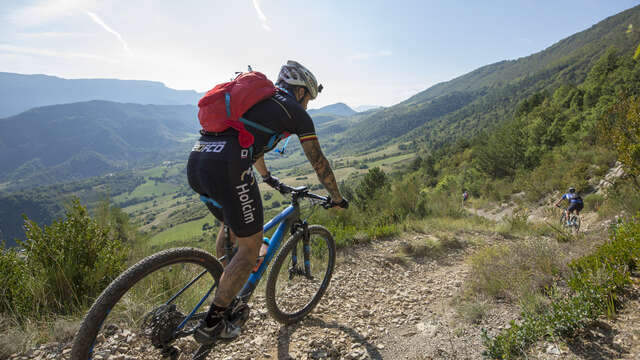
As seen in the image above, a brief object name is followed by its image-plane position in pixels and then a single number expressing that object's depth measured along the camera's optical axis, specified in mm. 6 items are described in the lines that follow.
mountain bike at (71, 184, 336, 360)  2020
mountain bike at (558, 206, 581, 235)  8993
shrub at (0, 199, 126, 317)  2766
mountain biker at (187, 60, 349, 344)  2227
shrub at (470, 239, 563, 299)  3176
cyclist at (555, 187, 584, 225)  9336
